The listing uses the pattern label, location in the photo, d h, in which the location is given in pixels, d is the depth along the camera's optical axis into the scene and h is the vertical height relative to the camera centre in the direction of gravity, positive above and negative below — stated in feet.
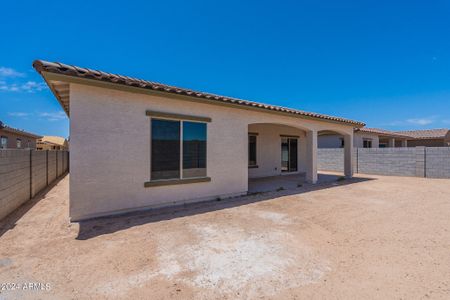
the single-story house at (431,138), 87.76 +5.60
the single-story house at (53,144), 94.53 +3.69
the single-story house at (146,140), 16.33 +0.97
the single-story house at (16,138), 56.76 +3.84
